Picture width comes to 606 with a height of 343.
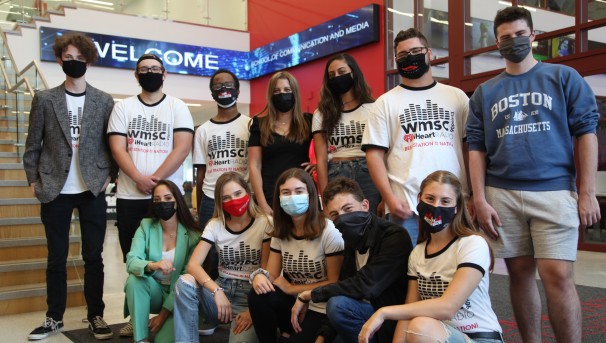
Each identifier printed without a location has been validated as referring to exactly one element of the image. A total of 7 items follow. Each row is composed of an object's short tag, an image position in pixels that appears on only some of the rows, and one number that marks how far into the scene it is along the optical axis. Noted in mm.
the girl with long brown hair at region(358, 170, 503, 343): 2033
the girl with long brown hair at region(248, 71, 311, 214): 3307
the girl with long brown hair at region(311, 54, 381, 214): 3025
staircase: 4188
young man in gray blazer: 3486
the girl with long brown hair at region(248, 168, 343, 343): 2693
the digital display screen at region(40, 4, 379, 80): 9781
